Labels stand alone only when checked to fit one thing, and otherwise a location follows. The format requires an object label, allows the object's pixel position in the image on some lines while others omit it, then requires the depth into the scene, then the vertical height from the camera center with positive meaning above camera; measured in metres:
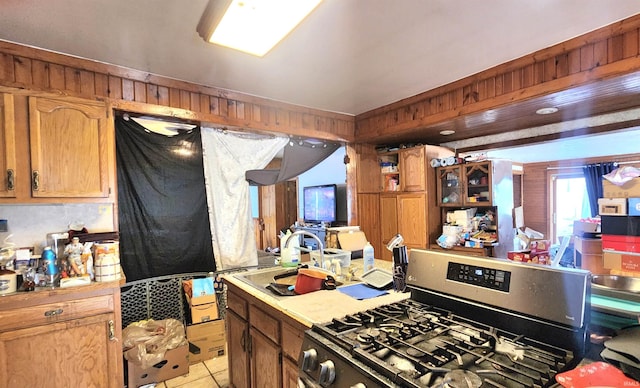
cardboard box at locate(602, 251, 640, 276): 2.37 -0.61
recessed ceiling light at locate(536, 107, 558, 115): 2.54 +0.61
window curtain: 5.82 +0.10
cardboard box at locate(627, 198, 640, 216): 2.38 -0.19
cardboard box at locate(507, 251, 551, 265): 1.97 -0.47
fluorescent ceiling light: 1.44 +0.86
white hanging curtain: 2.91 +0.01
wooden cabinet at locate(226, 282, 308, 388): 1.46 -0.81
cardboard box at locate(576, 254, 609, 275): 3.04 -0.80
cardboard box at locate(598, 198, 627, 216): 2.45 -0.19
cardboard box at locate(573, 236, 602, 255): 3.17 -0.65
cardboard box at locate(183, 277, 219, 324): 2.75 -0.95
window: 6.26 -0.37
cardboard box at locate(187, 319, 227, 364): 2.69 -1.30
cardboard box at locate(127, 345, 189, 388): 2.26 -1.33
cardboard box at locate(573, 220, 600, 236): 4.24 -0.61
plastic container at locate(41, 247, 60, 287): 1.91 -0.44
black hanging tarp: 2.52 -0.08
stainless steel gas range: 0.87 -0.51
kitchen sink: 1.99 -0.58
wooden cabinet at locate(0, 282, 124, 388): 1.72 -0.83
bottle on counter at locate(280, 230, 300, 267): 2.30 -0.47
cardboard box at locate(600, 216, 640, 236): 2.38 -0.34
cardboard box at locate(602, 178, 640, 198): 2.41 -0.05
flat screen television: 5.50 -0.24
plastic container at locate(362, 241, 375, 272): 2.11 -0.47
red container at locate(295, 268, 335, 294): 1.76 -0.52
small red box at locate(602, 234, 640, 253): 2.38 -0.47
